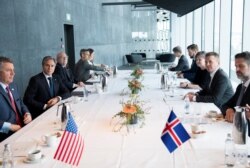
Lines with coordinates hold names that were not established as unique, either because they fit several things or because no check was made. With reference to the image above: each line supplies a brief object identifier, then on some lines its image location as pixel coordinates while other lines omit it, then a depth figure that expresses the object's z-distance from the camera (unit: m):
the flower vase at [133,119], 2.87
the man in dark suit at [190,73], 7.65
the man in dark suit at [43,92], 4.45
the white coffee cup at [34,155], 2.14
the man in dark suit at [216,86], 4.20
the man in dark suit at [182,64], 9.21
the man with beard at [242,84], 3.34
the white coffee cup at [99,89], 4.97
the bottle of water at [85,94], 4.53
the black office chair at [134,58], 17.67
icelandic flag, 2.09
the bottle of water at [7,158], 2.05
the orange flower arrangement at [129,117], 2.73
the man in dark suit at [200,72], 6.22
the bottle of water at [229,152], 2.01
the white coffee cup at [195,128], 2.63
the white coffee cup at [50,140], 2.45
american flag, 2.00
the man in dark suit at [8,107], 3.40
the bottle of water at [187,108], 3.42
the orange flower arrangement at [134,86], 4.39
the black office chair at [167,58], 17.45
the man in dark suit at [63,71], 6.24
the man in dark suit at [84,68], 7.45
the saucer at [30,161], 2.13
